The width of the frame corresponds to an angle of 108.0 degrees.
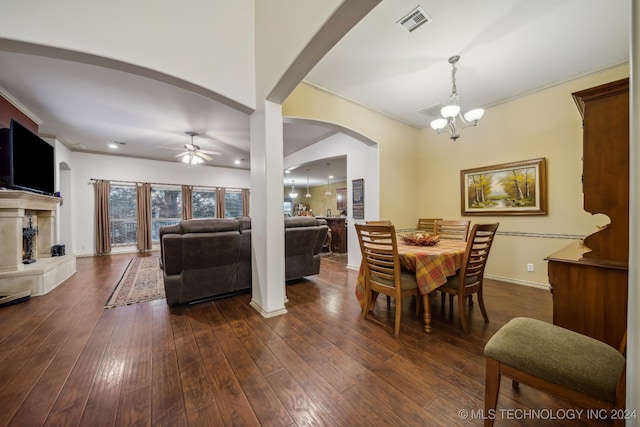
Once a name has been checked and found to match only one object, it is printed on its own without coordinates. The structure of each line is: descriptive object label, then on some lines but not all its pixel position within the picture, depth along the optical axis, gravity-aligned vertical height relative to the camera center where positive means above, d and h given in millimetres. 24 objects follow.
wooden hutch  1310 -99
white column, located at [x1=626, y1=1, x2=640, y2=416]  627 -46
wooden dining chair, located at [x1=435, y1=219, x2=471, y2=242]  3021 -260
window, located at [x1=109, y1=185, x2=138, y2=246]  6488 +32
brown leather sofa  2545 -490
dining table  2027 -492
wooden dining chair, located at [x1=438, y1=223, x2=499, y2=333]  1997 -559
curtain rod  6137 +961
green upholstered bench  871 -635
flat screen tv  2961 +808
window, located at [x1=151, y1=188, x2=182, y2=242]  7043 +226
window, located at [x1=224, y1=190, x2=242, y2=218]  8222 +397
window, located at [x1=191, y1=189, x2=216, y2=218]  7672 +388
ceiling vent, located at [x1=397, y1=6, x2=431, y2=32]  2038 +1746
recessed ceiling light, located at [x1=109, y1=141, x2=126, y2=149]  5410 +1718
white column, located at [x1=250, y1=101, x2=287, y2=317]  2426 +18
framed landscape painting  3311 +322
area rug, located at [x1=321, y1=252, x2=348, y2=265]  5258 -1076
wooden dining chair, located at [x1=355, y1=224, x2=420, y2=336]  2027 -556
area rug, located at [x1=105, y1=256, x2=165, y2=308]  2906 -1040
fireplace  2920 -533
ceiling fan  4895 +1324
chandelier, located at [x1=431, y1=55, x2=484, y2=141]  2654 +1142
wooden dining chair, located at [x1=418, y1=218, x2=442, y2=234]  4169 -240
